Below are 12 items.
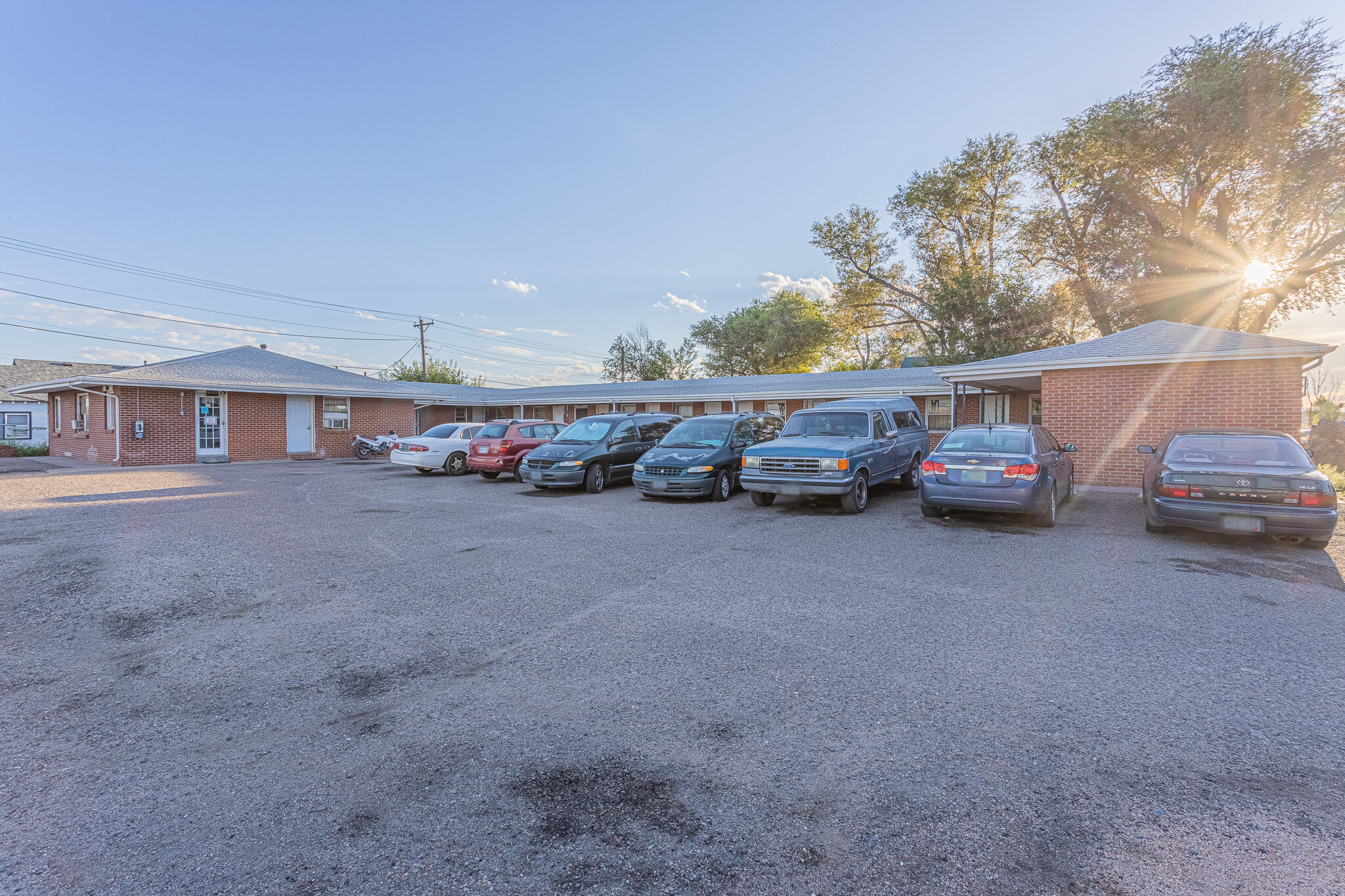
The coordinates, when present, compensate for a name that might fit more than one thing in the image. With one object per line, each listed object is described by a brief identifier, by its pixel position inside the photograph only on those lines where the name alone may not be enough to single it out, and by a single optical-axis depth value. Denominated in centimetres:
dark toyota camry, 670
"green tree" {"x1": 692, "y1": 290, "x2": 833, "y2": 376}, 4372
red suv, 1517
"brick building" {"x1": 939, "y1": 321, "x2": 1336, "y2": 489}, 1152
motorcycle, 2470
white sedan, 1661
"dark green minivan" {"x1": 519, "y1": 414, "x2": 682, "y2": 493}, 1256
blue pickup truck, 965
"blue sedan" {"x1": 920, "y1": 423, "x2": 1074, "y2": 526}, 823
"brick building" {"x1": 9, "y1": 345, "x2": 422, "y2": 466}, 1975
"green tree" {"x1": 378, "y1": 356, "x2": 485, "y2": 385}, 5866
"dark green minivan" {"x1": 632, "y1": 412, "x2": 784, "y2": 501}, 1127
